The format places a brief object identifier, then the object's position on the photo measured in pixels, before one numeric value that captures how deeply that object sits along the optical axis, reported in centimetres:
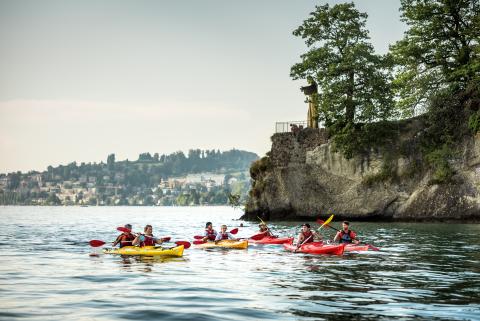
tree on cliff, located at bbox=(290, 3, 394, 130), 5806
